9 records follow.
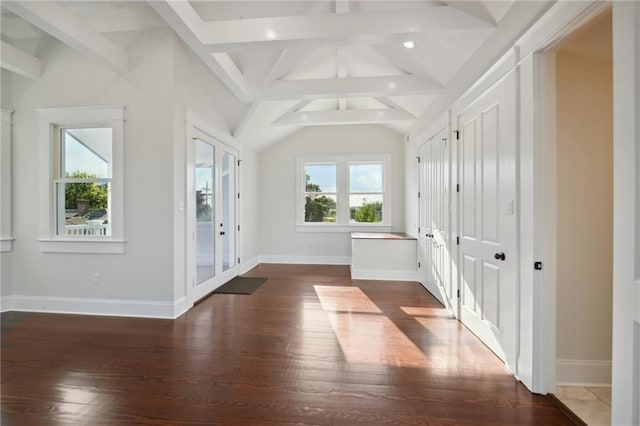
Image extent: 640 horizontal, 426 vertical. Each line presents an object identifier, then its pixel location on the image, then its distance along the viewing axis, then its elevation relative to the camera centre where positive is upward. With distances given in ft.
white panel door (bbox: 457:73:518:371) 7.44 -0.21
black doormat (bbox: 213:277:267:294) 14.86 -3.86
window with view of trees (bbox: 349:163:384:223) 22.39 +1.38
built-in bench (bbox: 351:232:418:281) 17.13 -2.67
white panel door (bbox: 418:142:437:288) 14.62 -0.34
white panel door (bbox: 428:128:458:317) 11.75 -0.37
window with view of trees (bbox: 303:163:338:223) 22.76 +1.34
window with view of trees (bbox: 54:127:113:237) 11.70 +1.14
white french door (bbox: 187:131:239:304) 12.62 -0.18
